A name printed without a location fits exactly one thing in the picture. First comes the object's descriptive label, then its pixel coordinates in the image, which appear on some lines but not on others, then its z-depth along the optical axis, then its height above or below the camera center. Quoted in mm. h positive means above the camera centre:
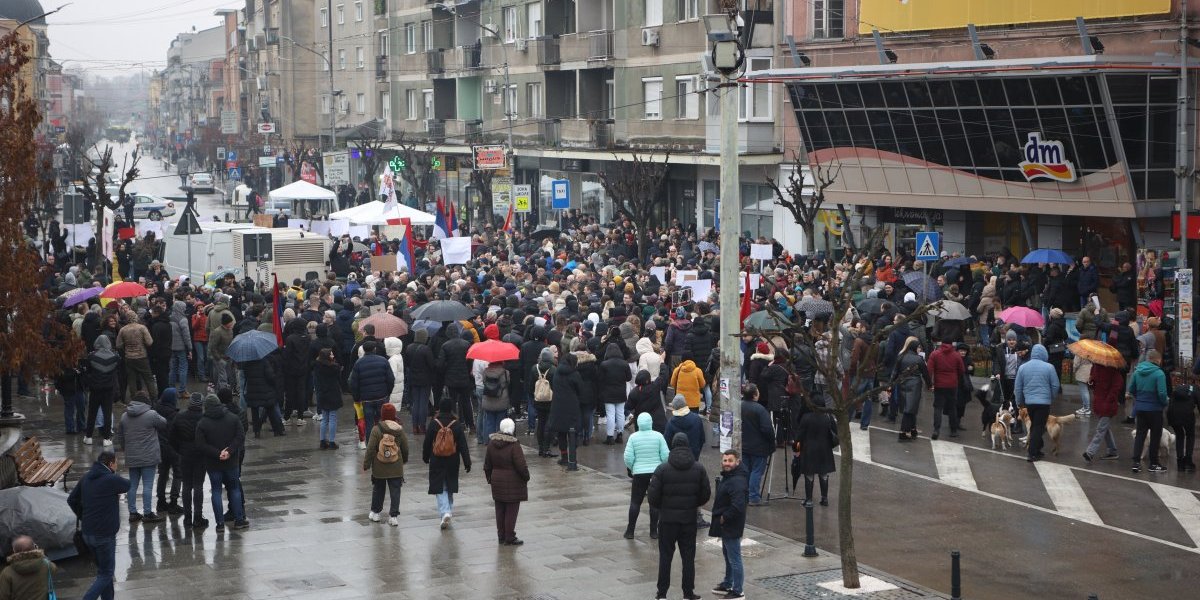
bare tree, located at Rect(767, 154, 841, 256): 36031 +939
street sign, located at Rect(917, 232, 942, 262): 27578 -266
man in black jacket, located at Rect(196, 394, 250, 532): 15398 -2156
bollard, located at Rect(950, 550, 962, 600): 12211 -2944
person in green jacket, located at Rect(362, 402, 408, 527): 15750 -2412
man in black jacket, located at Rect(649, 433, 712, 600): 12812 -2364
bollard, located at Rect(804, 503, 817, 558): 14439 -3016
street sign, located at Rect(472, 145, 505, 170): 48344 +2635
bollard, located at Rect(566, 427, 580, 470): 18797 -2743
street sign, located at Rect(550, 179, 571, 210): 44688 +1293
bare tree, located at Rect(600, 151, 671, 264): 38625 +1281
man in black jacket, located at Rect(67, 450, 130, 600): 12875 -2435
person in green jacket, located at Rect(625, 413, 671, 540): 14852 -2241
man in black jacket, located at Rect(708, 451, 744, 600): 12883 -2480
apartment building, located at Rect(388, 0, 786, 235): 43875 +5166
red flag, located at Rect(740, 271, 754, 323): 21609 -1098
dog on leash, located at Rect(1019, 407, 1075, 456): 19125 -2554
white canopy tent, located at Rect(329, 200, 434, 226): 38281 +614
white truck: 34531 -357
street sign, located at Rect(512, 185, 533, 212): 42906 +1133
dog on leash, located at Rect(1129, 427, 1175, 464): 18709 -2773
